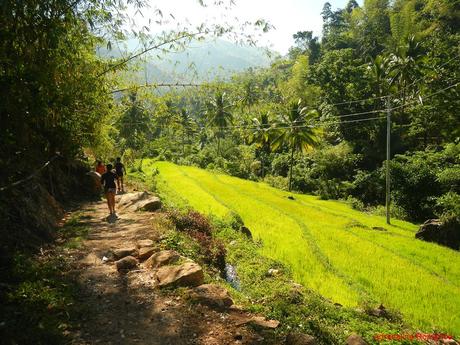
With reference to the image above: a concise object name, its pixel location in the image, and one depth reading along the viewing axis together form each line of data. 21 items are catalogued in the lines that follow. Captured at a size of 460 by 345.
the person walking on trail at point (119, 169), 14.96
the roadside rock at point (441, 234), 17.55
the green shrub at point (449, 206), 18.04
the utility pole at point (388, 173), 21.10
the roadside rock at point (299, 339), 4.91
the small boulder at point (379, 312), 7.81
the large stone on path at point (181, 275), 6.57
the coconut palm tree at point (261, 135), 40.04
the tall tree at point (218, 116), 45.44
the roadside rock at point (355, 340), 5.46
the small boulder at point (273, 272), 9.74
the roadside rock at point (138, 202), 12.61
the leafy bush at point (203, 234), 9.95
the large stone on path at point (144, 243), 8.39
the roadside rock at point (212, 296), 6.07
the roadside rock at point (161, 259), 7.42
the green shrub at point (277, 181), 37.83
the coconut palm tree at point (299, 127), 33.25
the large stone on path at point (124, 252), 7.88
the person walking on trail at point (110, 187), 11.20
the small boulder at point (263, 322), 5.55
